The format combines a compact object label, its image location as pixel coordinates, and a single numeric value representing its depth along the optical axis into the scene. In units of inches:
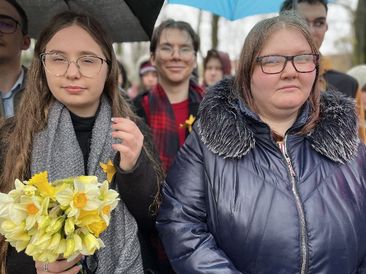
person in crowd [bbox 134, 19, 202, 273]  137.9
